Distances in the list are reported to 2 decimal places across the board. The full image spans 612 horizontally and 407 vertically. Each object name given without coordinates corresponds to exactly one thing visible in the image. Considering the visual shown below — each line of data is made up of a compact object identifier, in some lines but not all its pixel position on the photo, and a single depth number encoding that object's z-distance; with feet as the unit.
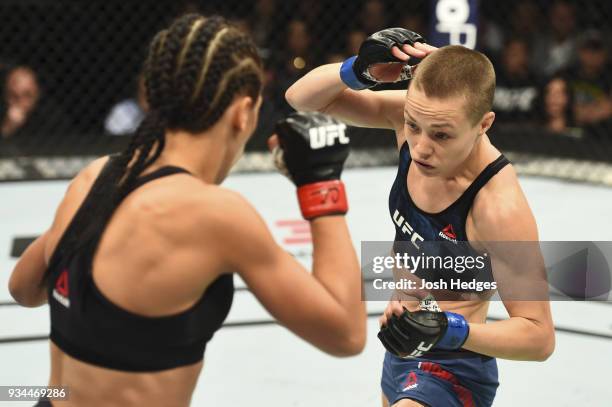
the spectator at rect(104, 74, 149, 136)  36.61
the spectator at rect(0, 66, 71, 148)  34.99
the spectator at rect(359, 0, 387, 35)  37.98
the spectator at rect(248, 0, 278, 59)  38.34
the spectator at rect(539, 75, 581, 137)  37.37
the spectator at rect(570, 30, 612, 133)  37.11
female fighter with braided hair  8.79
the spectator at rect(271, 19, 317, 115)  36.70
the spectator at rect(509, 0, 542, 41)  40.51
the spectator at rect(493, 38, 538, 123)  39.13
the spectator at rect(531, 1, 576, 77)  39.49
